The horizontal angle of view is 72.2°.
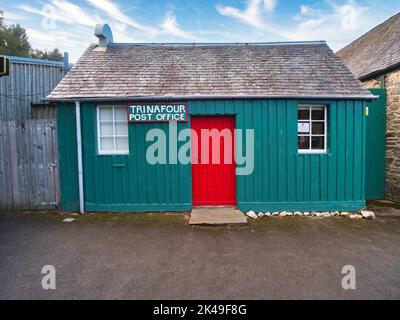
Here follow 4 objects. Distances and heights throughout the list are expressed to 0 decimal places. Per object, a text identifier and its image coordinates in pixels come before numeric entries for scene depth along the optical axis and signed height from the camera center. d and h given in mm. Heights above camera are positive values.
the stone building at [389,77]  8336 +2321
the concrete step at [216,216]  6379 -1640
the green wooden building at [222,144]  7289 +154
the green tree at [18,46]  29406 +14789
